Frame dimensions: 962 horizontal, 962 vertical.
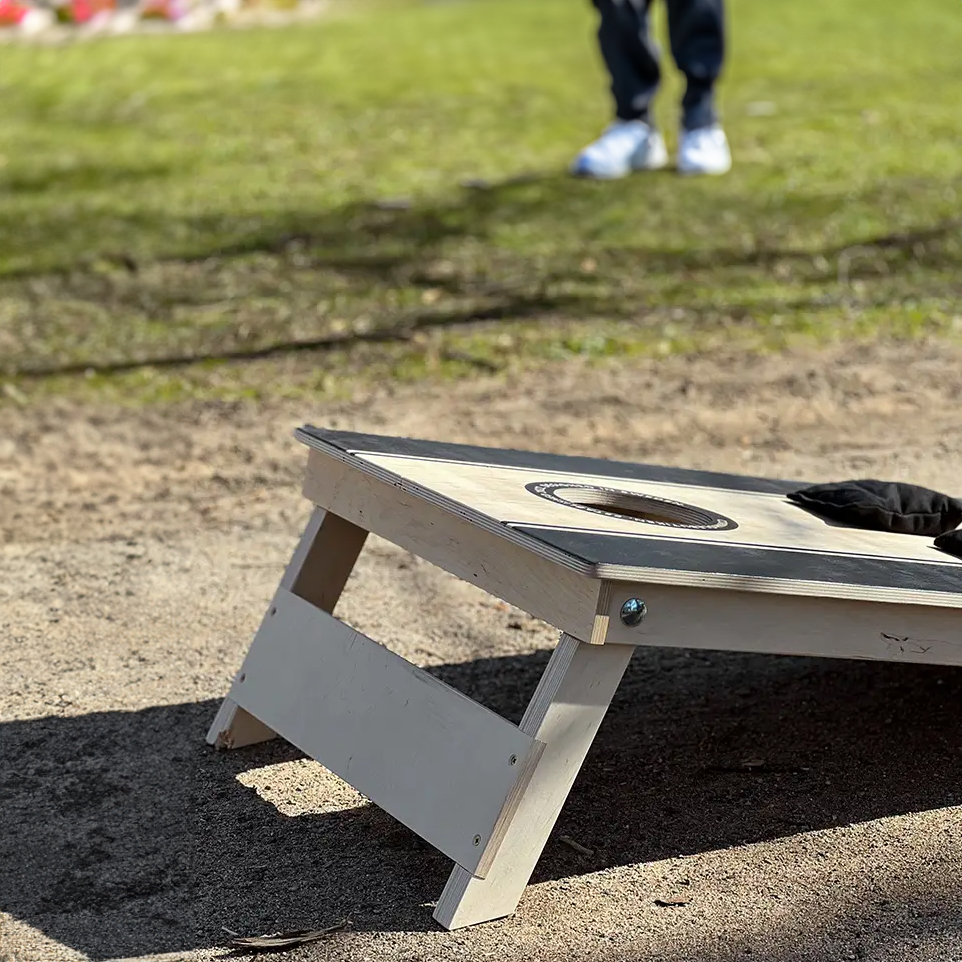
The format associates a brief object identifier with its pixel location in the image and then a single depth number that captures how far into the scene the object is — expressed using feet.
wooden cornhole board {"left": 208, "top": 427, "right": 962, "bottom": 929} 14.64
